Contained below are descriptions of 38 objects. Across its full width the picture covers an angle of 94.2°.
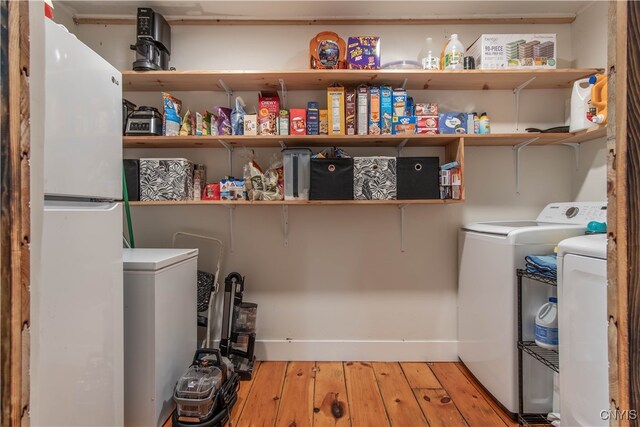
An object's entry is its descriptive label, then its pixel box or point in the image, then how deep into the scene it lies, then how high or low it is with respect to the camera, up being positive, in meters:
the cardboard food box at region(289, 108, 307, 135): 1.85 +0.57
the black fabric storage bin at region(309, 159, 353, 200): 1.81 +0.23
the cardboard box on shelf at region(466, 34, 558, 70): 1.83 +1.01
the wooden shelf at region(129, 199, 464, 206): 1.80 +0.07
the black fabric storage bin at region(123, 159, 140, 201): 1.83 +0.23
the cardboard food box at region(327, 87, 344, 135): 1.81 +0.64
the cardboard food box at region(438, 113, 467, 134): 1.92 +0.58
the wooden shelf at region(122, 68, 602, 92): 1.79 +0.85
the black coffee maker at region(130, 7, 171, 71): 1.83 +1.07
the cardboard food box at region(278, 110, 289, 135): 1.87 +0.57
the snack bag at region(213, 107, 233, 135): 1.90 +0.60
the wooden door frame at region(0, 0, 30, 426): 0.43 -0.01
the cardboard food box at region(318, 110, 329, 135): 1.88 +0.57
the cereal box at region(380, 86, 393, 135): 1.82 +0.64
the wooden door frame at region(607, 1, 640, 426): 0.47 +0.00
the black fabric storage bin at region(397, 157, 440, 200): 1.82 +0.22
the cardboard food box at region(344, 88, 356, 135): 1.83 +0.62
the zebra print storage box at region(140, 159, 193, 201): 1.84 +0.21
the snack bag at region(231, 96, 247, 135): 1.88 +0.60
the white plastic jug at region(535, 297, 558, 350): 1.32 -0.50
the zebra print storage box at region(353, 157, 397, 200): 1.82 +0.22
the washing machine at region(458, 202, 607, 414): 1.48 -0.44
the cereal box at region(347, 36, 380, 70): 1.81 +0.98
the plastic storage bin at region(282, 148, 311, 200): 1.84 +0.25
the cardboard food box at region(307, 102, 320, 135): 1.85 +0.59
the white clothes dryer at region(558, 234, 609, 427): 1.04 -0.44
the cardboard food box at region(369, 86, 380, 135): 1.81 +0.64
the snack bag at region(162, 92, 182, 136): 1.85 +0.60
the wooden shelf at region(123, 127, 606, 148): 1.80 +0.47
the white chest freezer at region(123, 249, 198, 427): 1.35 -0.58
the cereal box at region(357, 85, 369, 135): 1.81 +0.63
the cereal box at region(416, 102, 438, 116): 1.89 +0.66
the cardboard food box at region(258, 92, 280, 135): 1.86 +0.61
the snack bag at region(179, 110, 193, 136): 1.89 +0.56
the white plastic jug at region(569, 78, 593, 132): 1.70 +0.63
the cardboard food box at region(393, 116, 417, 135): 1.83 +0.55
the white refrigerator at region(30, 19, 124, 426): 0.87 -0.10
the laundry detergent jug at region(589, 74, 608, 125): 1.56 +0.62
